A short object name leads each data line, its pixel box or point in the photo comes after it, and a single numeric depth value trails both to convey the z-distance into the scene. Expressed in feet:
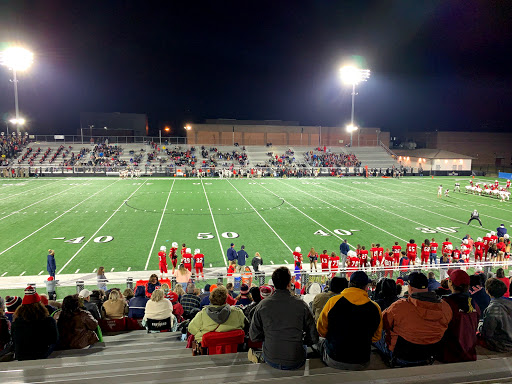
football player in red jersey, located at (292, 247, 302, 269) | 37.11
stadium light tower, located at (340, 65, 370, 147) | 155.02
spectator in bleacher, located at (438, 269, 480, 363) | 10.84
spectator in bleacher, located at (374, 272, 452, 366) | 10.36
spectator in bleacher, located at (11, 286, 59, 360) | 12.12
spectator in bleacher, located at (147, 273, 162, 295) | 23.16
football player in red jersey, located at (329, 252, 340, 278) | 37.42
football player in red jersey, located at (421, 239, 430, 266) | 40.88
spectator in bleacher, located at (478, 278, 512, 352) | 12.07
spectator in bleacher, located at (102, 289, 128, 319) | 18.10
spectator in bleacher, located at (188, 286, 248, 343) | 12.09
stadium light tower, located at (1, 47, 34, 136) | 127.75
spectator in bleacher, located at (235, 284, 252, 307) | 17.83
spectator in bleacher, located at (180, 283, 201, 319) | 19.54
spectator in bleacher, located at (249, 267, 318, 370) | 10.11
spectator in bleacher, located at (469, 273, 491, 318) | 16.84
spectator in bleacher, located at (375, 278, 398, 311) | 14.23
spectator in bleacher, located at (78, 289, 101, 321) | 16.58
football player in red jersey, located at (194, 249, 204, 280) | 38.55
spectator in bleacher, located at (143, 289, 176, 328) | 16.37
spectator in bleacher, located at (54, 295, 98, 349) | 13.60
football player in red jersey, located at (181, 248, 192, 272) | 37.60
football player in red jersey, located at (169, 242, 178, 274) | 40.93
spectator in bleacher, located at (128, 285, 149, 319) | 19.25
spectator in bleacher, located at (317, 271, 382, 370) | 9.85
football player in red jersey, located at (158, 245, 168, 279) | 39.50
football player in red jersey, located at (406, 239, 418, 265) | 40.16
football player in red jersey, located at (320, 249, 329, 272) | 38.40
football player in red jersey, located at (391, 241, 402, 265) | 39.96
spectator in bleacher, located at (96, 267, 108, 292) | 31.55
